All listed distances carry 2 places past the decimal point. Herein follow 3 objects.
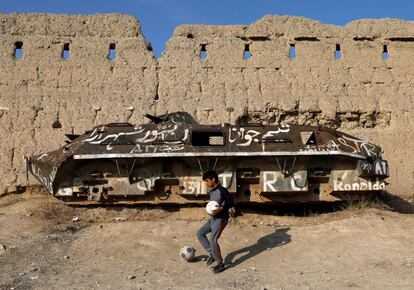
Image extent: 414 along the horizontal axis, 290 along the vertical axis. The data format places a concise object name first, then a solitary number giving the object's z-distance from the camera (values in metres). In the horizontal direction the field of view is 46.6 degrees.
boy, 5.45
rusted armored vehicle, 7.51
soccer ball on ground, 5.65
